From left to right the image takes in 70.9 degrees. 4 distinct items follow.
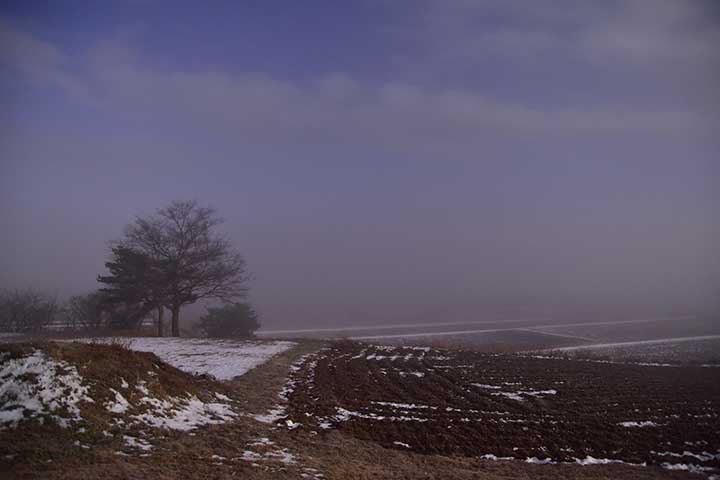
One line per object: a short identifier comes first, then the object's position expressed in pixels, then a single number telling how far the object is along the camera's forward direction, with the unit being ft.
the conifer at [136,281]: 120.67
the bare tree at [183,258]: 121.80
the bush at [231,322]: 170.71
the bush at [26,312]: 148.43
